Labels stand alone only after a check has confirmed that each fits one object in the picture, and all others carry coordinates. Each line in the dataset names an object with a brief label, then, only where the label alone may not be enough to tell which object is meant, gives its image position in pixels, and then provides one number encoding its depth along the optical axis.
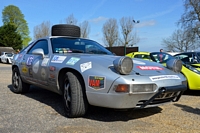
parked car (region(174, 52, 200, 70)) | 6.11
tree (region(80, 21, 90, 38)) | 40.94
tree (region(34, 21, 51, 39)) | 41.76
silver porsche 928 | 2.80
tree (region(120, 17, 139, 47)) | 43.00
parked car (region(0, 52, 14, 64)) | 22.83
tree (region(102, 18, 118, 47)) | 45.12
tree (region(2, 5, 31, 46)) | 49.03
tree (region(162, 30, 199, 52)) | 37.53
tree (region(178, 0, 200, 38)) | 31.23
